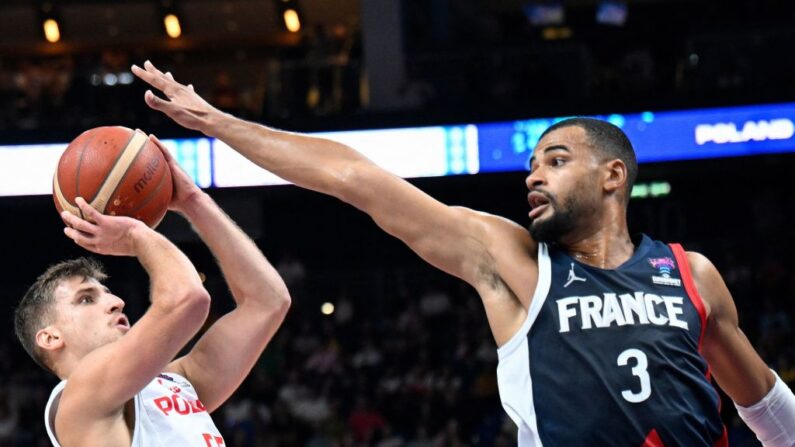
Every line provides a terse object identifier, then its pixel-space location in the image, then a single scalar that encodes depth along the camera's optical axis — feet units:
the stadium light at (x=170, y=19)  69.15
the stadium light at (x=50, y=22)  69.21
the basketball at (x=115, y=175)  12.73
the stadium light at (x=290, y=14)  68.85
